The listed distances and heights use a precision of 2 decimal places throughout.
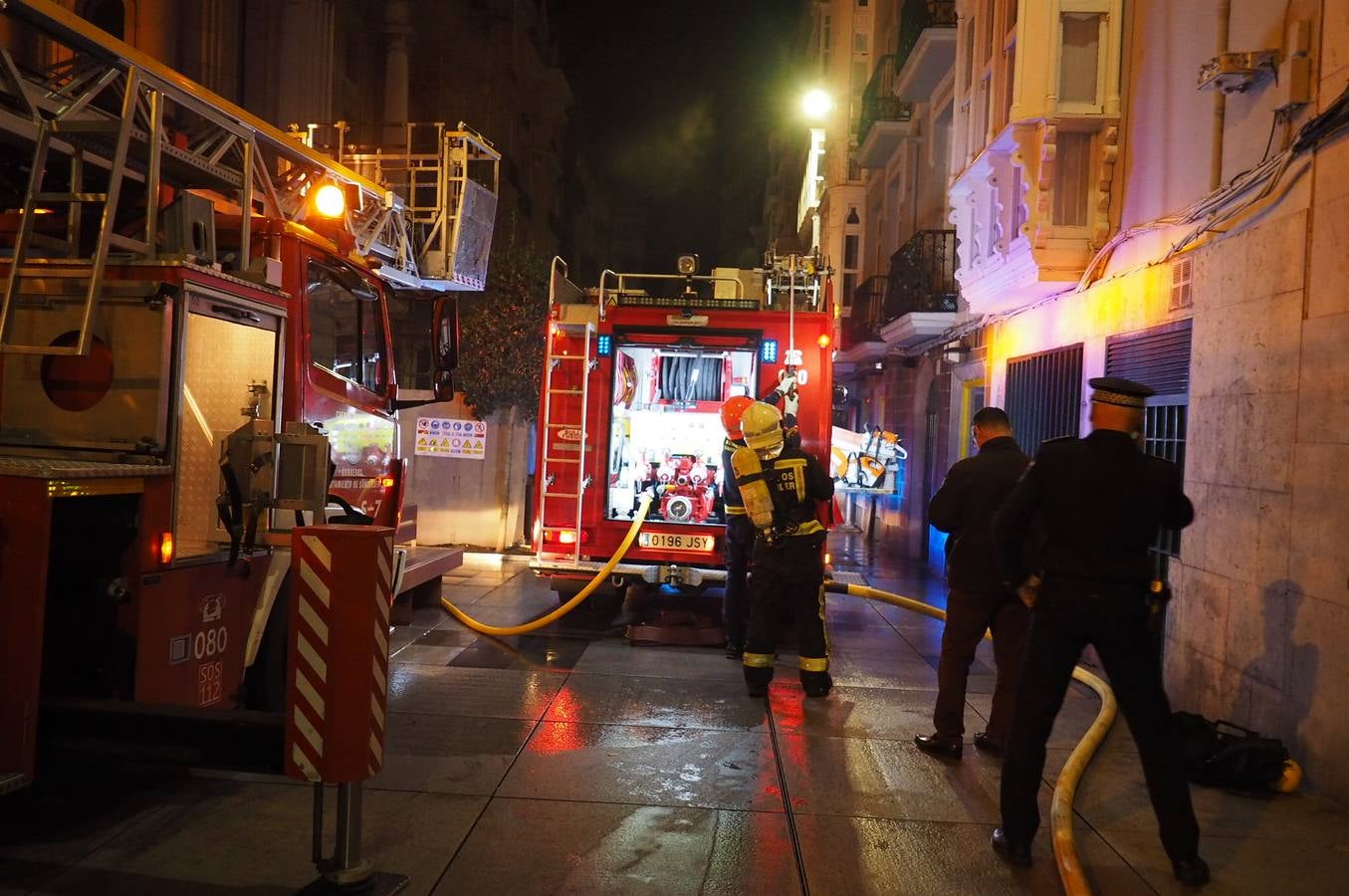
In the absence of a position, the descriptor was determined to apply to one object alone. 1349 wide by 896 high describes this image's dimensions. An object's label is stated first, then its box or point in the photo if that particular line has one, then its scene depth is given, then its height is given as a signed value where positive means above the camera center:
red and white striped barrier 3.47 -0.80
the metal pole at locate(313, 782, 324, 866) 3.47 -1.36
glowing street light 20.27 +7.15
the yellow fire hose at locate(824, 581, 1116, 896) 3.73 -1.49
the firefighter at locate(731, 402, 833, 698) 6.44 -0.62
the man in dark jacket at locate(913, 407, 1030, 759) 5.38 -0.73
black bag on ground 4.91 -1.43
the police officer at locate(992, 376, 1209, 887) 3.79 -0.50
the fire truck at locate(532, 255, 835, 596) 8.40 +0.39
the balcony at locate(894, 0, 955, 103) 13.88 +5.87
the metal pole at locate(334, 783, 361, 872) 3.52 -1.43
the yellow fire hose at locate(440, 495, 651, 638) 7.80 -1.36
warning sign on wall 12.98 -0.08
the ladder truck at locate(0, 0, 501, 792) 3.70 -0.04
